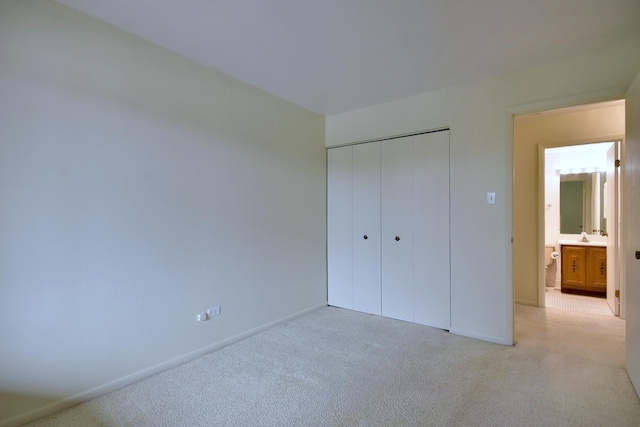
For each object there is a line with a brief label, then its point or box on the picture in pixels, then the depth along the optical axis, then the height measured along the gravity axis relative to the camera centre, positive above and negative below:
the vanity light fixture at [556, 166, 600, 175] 4.81 +0.58
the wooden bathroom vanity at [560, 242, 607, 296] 4.42 -0.88
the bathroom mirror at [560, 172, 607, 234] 4.74 +0.07
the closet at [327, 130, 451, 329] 3.22 -0.21
